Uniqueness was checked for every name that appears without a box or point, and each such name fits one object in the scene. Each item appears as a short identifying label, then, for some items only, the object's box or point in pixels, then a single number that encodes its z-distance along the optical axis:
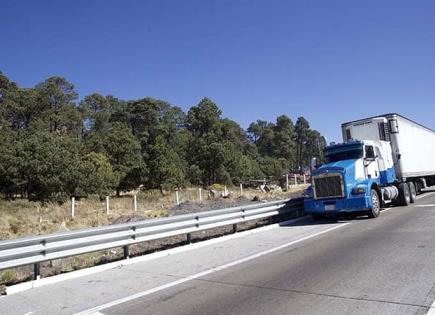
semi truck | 14.91
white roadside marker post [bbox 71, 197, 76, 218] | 26.86
